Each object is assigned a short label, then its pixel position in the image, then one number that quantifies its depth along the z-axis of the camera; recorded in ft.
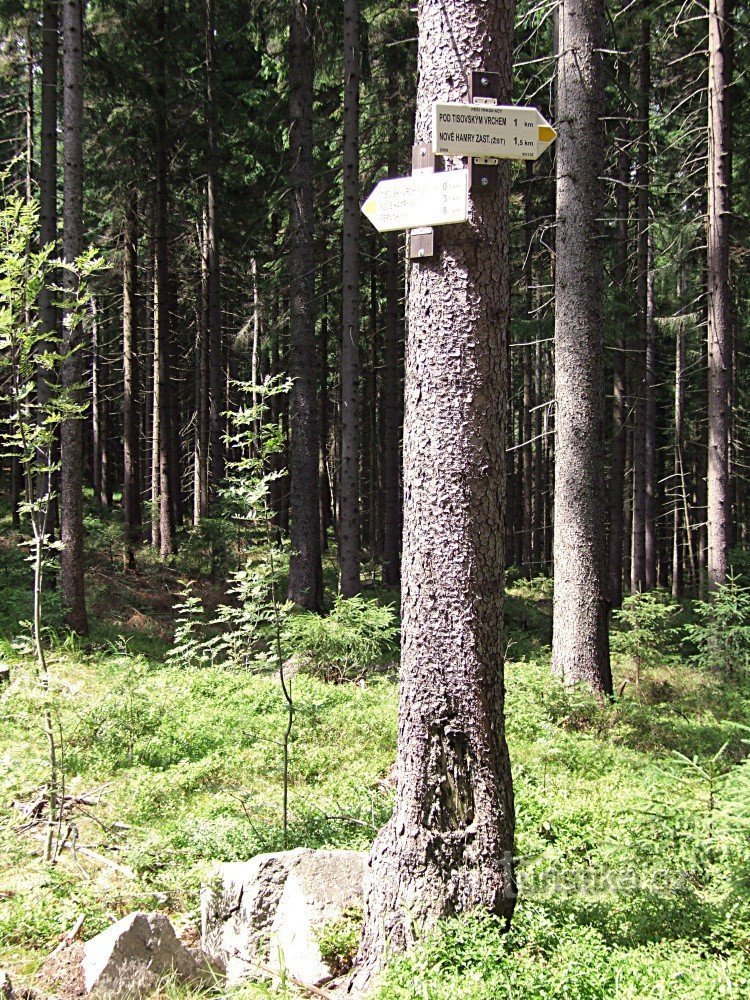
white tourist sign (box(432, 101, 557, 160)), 11.26
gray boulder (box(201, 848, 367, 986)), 12.10
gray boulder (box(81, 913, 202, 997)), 11.38
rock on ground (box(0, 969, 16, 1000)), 11.00
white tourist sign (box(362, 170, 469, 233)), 11.46
